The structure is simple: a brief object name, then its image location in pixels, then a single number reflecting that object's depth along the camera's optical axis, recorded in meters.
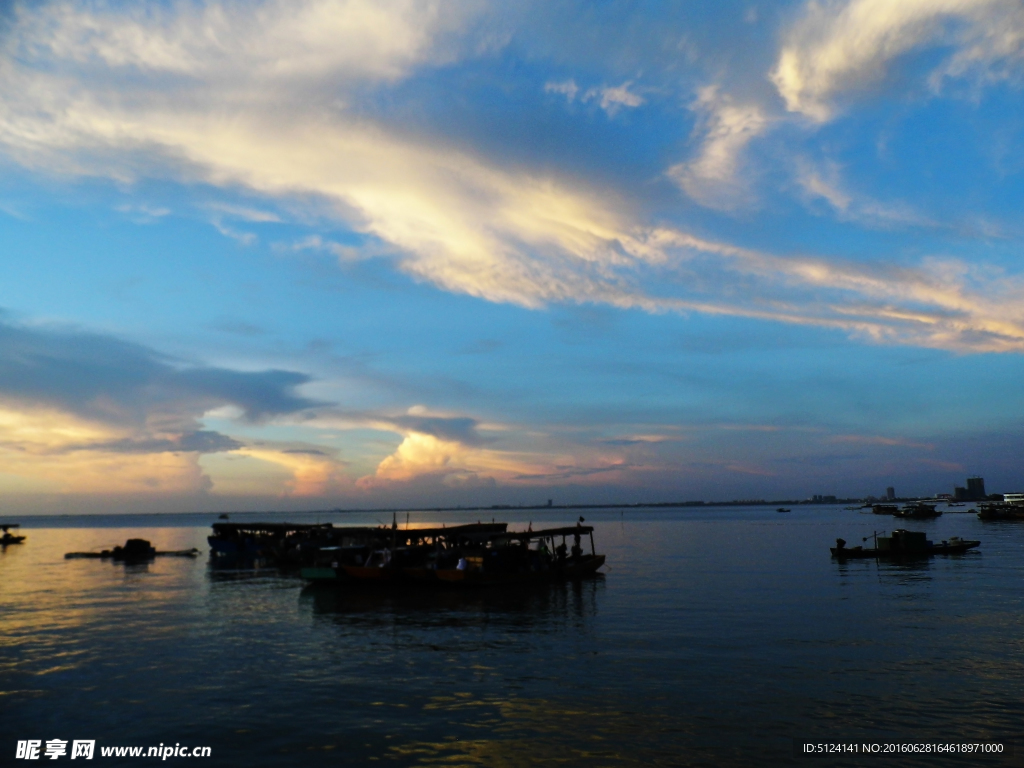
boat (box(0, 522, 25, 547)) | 100.56
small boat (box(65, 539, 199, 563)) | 71.61
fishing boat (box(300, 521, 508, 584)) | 43.81
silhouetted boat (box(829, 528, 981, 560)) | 58.50
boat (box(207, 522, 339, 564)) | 65.81
